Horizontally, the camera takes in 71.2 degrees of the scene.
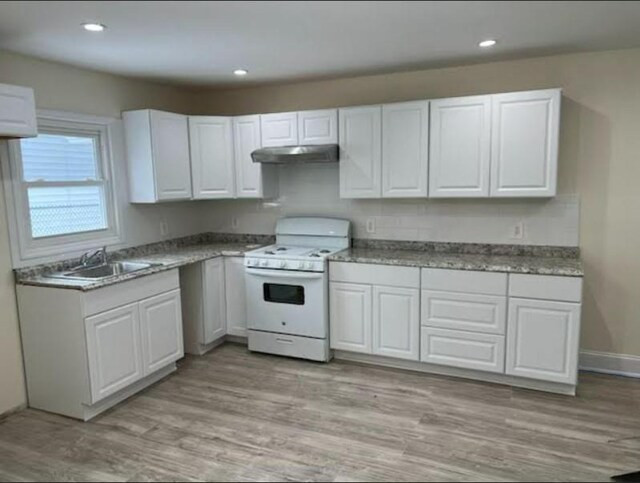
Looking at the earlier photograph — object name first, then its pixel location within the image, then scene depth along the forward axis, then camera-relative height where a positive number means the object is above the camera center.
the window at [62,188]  3.12 +0.06
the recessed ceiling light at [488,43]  2.98 +0.97
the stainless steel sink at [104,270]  3.28 -0.59
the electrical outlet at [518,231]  3.66 -0.36
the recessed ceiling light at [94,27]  2.49 +0.95
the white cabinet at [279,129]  4.02 +0.57
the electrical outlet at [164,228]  4.36 -0.34
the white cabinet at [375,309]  3.56 -0.98
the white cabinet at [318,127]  3.88 +0.56
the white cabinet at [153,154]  3.82 +0.34
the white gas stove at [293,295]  3.78 -0.90
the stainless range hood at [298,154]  3.78 +0.32
